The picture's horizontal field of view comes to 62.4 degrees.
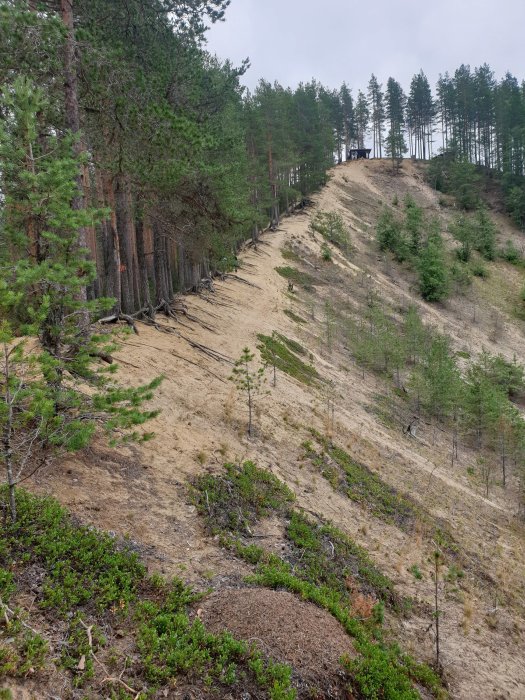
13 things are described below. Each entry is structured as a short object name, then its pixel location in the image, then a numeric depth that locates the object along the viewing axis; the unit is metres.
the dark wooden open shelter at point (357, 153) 85.31
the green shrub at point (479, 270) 46.34
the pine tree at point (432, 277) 39.53
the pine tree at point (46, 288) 5.57
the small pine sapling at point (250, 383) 12.45
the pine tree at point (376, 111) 86.88
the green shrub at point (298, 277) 34.31
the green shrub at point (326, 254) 40.50
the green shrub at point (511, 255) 50.50
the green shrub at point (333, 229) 45.75
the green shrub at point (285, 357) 18.59
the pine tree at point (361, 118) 85.50
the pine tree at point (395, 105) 81.72
